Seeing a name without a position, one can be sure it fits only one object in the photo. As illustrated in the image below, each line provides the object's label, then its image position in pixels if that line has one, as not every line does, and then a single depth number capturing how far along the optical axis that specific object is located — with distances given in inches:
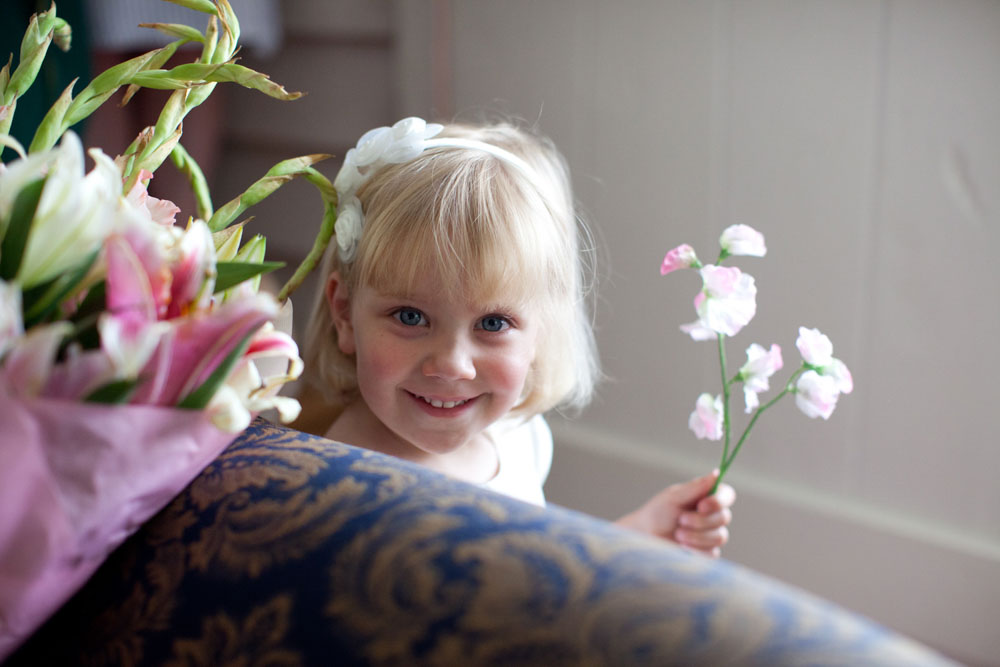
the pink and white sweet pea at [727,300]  36.3
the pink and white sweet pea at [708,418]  39.0
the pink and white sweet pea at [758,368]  37.4
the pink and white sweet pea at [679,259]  37.3
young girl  39.3
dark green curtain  70.5
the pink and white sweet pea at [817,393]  36.4
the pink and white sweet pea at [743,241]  35.9
